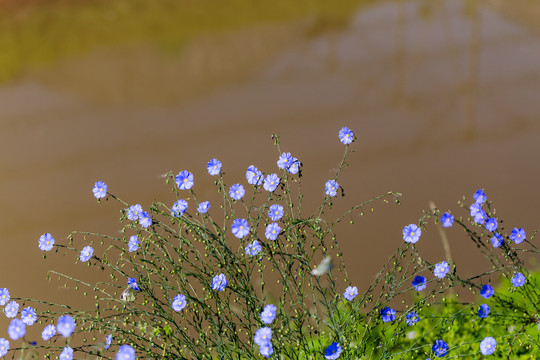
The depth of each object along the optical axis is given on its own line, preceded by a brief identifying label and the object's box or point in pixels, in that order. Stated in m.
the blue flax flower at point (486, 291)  2.11
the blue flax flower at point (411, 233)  2.06
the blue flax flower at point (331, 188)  2.06
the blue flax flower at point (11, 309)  1.96
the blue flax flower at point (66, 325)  1.58
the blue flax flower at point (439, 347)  2.12
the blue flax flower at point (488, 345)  1.96
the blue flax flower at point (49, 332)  1.99
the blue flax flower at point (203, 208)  2.03
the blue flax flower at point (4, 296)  1.97
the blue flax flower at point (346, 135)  2.12
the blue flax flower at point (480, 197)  2.12
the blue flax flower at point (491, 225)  2.15
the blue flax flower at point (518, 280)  2.15
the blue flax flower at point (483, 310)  2.16
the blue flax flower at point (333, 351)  1.79
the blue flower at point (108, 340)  1.90
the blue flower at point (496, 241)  2.12
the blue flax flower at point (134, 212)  2.04
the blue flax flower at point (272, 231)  1.91
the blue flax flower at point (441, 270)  2.07
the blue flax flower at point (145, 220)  1.95
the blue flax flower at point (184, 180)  2.08
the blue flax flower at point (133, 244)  2.06
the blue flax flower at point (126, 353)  1.61
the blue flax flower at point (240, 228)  1.88
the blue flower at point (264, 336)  1.73
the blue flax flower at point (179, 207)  1.99
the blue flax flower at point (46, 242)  2.04
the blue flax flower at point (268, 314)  1.78
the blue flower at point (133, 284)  2.06
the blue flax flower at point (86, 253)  2.02
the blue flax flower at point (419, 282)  2.10
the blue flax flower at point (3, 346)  1.92
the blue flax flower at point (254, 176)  2.05
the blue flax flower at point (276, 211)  2.02
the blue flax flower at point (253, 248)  1.96
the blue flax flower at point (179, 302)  1.95
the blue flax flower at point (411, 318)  2.10
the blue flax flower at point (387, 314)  2.14
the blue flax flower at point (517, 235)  2.17
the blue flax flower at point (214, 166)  2.09
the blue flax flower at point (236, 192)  2.05
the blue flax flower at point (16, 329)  1.63
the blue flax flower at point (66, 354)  1.79
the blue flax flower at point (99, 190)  2.10
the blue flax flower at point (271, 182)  2.02
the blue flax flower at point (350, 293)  2.13
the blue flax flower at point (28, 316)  1.94
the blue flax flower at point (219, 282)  1.92
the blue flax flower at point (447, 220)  2.13
